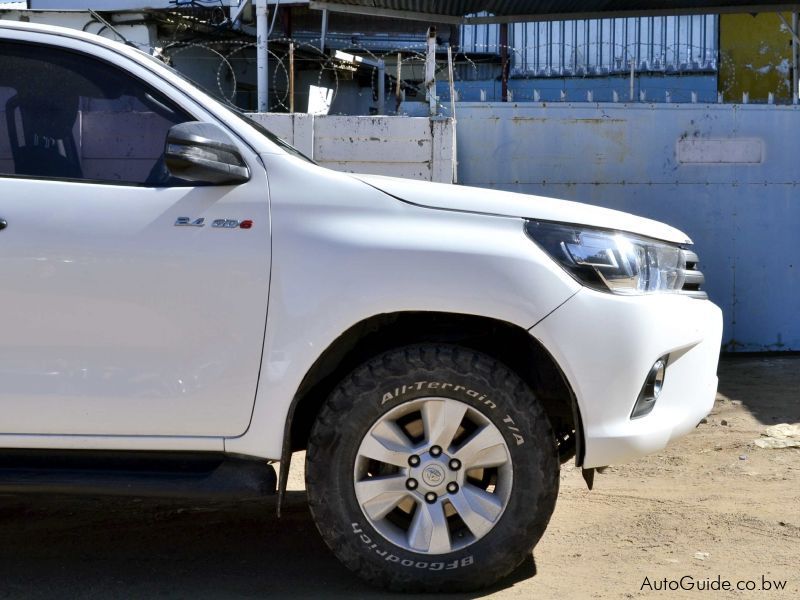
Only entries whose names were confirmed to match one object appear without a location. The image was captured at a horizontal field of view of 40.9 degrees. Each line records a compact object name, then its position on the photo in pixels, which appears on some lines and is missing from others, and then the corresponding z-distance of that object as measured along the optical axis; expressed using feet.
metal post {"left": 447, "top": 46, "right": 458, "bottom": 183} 31.06
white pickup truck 12.07
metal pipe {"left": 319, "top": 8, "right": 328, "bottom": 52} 48.29
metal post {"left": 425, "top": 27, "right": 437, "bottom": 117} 30.81
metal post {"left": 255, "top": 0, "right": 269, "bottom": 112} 32.50
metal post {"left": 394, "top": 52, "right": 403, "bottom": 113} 31.97
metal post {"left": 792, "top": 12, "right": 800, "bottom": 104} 38.36
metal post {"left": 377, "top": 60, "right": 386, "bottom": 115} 45.62
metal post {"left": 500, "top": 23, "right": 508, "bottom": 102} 39.55
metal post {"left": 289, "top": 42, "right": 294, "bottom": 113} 31.37
